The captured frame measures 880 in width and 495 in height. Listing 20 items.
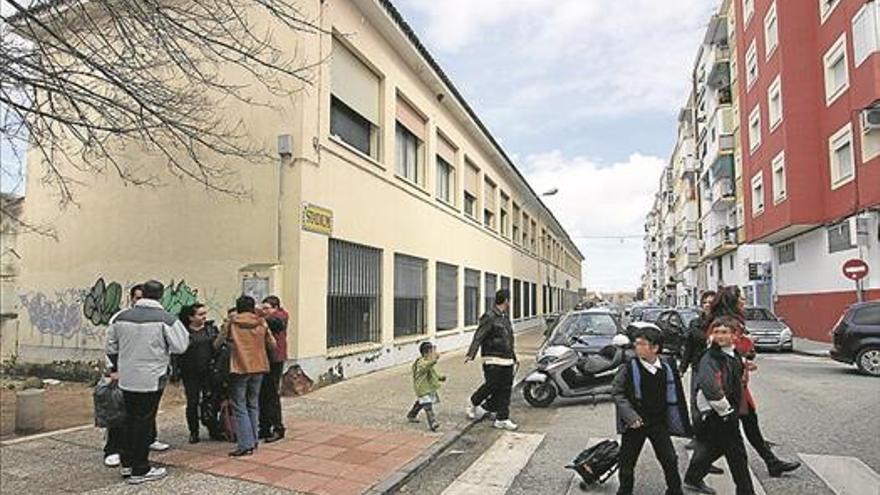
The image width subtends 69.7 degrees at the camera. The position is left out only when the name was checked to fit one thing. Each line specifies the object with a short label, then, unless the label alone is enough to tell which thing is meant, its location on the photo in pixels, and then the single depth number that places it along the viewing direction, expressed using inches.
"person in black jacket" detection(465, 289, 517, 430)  330.0
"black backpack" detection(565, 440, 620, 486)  217.2
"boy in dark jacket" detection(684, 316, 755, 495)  196.4
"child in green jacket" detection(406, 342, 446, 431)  320.2
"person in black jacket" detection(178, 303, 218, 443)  267.9
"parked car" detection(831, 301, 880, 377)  522.3
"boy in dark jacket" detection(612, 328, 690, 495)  196.5
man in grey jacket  217.8
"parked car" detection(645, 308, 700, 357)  585.9
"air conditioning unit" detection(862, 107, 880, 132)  722.8
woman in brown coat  253.1
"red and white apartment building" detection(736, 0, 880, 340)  747.4
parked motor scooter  391.5
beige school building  425.7
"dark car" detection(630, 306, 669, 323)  910.9
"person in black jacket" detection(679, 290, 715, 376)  266.8
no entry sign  696.4
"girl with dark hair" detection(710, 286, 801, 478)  230.6
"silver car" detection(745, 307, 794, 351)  755.3
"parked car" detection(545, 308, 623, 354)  464.8
